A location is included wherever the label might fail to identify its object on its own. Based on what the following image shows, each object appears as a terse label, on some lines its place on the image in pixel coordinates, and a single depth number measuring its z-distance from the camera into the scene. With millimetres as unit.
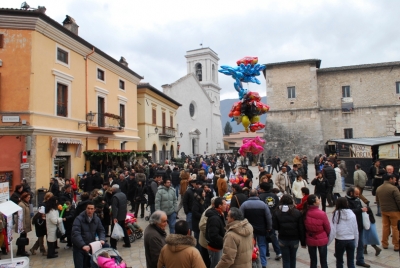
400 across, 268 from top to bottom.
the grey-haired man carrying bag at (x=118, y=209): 7105
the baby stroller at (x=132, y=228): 8023
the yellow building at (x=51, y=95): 12891
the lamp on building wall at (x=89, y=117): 17322
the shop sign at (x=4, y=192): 6531
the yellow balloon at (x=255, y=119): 9347
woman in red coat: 5059
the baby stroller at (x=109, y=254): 4508
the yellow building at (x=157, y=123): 26141
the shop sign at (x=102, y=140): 18328
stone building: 29797
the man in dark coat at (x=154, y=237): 4094
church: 39031
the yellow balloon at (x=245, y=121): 9156
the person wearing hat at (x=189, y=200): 7047
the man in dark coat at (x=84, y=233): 5047
